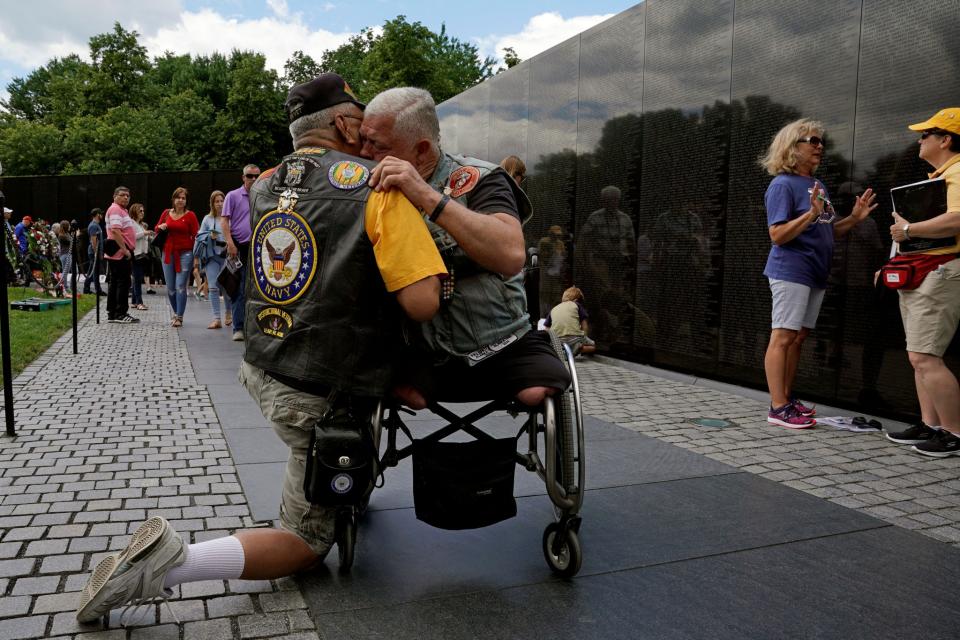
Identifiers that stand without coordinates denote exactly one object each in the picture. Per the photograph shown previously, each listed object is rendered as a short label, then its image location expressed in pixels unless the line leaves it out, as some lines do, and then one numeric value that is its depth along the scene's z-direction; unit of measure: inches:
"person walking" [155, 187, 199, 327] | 451.8
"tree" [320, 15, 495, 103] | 1606.8
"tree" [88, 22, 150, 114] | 2153.1
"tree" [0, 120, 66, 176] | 1796.3
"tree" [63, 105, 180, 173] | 1750.7
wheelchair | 108.3
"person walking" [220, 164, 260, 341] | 369.1
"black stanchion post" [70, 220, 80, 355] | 319.5
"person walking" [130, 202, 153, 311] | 519.2
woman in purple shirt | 215.2
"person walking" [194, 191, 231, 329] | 420.5
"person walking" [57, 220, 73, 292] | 688.6
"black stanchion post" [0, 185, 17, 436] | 180.7
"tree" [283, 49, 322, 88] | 2647.6
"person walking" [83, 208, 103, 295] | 410.5
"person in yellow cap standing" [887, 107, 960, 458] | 188.9
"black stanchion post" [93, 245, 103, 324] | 409.1
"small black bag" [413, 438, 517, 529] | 105.9
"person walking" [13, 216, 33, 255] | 737.5
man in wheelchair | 102.0
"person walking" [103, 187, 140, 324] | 449.4
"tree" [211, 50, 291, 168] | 1945.1
